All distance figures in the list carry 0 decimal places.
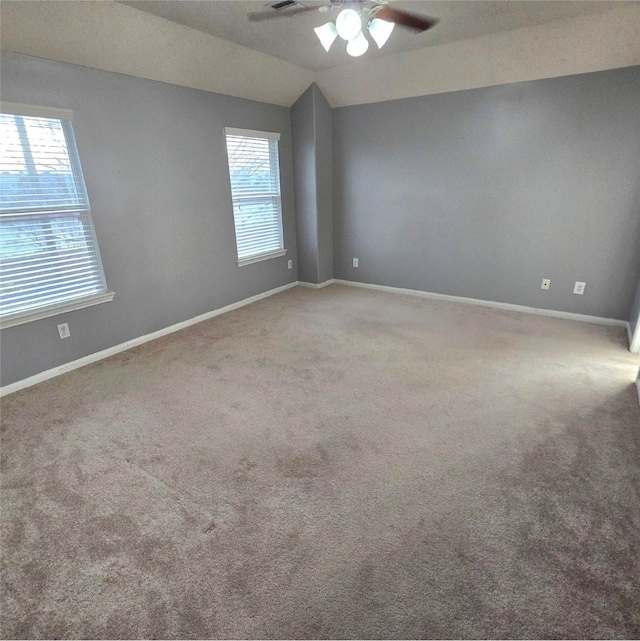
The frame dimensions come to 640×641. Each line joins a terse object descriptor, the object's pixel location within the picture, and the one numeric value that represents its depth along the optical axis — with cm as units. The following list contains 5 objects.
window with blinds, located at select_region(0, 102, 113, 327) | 253
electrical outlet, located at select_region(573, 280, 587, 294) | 378
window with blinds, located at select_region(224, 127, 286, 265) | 412
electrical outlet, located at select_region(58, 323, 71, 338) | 294
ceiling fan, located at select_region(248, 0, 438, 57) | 199
